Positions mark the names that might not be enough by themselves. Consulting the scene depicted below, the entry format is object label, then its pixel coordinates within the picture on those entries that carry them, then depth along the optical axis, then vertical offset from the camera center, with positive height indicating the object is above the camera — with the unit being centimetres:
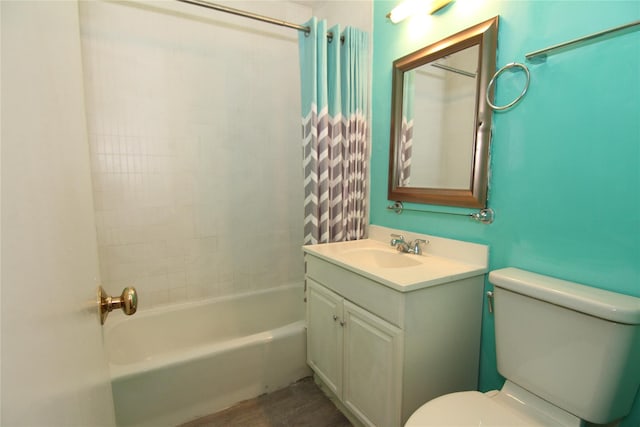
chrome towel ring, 118 +37
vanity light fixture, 148 +83
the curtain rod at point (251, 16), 162 +89
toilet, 88 -57
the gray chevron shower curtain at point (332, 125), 178 +31
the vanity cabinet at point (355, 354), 123 -82
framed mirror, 134 +28
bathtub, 150 -104
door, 24 -6
